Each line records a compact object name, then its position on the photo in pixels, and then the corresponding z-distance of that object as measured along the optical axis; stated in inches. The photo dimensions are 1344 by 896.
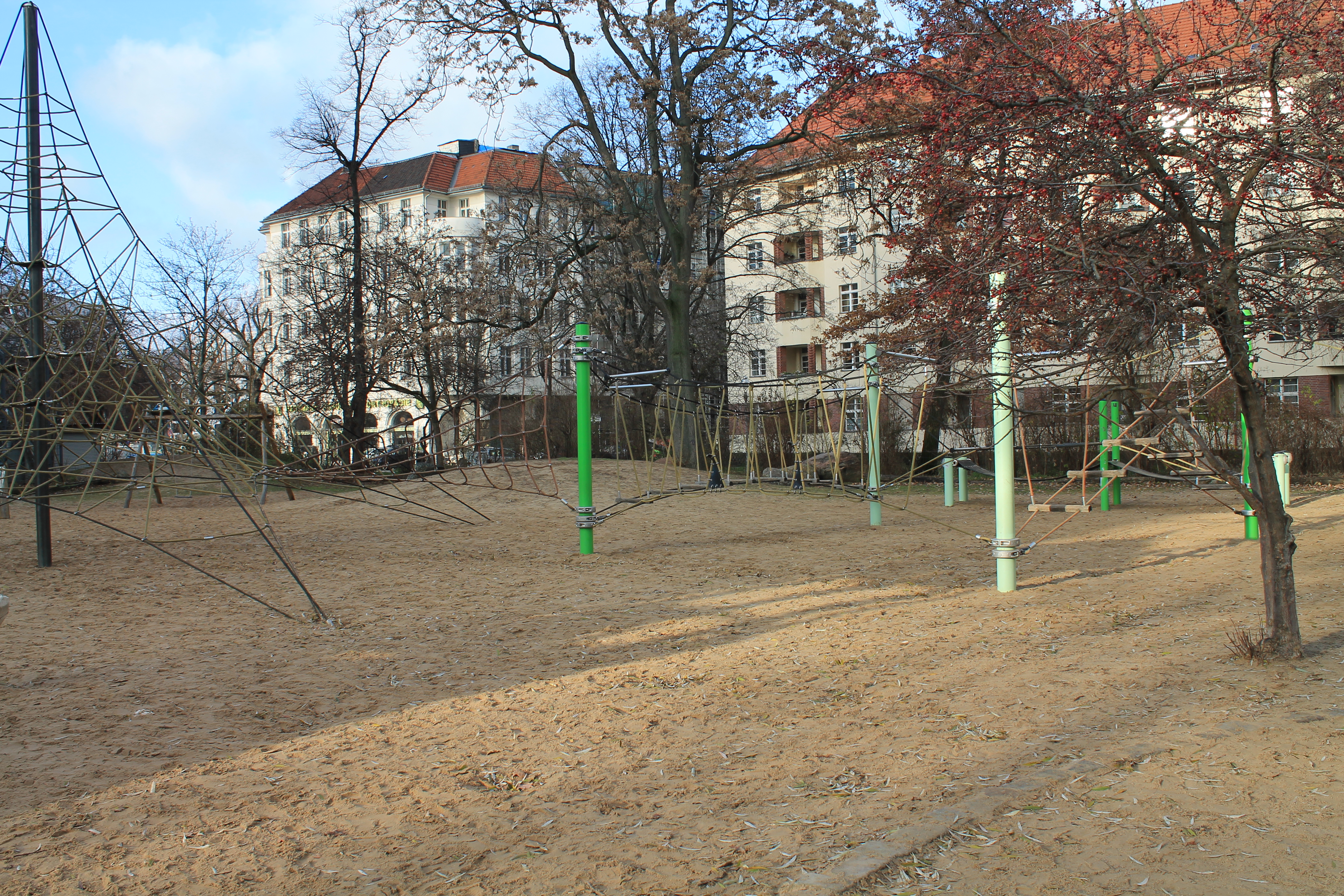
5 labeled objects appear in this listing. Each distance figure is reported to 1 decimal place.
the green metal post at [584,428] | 379.2
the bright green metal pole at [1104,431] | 538.3
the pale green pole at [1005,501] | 256.2
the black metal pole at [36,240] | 337.7
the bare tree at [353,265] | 877.2
